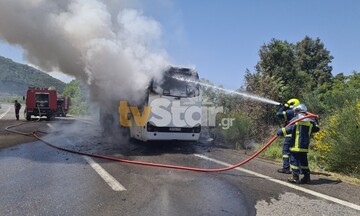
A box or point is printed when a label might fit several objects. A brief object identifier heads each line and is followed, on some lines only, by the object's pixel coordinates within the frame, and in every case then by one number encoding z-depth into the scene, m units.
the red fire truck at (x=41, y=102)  26.91
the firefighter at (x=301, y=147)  6.99
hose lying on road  7.22
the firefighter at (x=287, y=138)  7.93
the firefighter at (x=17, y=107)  26.94
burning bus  10.18
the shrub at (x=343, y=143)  7.87
